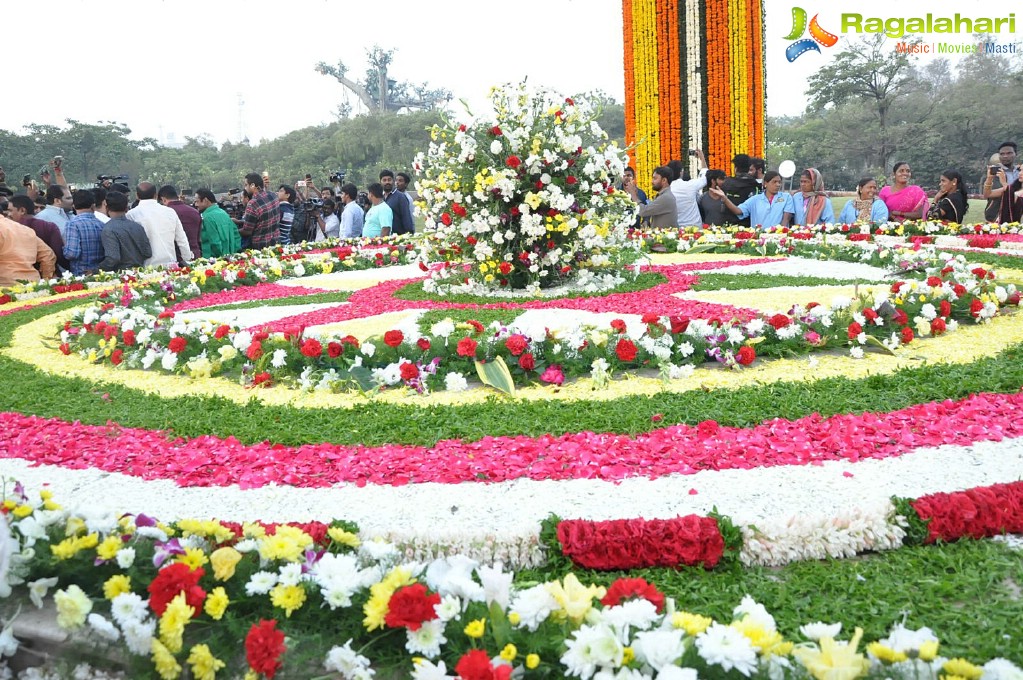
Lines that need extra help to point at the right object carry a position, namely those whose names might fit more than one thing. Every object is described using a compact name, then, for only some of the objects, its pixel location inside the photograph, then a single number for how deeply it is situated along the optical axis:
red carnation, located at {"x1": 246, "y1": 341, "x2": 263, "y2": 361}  4.89
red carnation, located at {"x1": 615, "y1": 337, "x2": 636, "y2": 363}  4.55
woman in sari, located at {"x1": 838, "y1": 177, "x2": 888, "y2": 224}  11.09
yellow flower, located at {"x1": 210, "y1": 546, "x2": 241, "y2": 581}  2.18
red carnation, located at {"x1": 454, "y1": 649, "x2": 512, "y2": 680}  1.76
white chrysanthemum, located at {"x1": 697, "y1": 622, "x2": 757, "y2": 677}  1.78
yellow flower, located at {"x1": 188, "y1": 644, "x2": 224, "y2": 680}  1.97
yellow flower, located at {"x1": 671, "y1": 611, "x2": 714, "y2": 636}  1.89
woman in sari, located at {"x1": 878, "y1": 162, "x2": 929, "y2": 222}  11.38
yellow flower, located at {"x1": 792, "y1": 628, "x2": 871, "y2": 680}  1.72
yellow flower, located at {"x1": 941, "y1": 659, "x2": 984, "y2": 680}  1.69
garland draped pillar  17.03
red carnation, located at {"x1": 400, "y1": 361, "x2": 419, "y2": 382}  4.58
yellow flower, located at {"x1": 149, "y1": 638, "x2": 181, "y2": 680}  1.98
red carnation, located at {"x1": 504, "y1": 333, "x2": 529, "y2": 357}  4.58
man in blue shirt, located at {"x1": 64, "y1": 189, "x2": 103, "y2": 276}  9.65
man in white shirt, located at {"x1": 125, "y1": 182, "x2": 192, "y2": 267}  10.14
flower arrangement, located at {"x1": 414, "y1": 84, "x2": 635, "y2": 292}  7.16
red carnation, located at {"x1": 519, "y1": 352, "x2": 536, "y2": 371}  4.57
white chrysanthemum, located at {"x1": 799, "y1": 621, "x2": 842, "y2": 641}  1.83
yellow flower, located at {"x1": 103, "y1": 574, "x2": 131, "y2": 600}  2.11
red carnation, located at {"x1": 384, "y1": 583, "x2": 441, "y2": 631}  1.95
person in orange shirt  9.84
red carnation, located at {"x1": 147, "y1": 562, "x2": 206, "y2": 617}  2.04
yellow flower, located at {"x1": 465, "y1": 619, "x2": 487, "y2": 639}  1.93
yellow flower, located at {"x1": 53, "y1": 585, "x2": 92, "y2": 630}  2.04
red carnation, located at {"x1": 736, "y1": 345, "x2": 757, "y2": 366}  4.62
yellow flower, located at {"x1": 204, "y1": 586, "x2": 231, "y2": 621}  2.05
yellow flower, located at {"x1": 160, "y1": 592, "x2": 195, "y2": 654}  1.99
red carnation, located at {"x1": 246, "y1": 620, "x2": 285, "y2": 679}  1.93
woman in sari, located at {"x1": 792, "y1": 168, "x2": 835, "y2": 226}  11.04
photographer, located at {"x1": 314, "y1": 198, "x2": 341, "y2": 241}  15.56
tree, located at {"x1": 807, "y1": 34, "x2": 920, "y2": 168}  32.44
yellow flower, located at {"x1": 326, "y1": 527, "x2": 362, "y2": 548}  2.47
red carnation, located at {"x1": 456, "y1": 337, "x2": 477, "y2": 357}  4.58
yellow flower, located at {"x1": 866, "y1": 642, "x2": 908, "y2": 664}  1.76
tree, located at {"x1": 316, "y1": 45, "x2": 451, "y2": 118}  45.03
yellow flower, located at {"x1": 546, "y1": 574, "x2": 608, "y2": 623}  2.01
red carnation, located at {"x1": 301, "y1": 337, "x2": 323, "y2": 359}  4.75
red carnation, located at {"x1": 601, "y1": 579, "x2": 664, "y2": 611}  2.08
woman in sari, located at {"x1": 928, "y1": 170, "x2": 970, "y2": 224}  11.05
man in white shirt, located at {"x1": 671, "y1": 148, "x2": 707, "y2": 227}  11.64
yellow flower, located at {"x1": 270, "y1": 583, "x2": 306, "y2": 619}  2.10
